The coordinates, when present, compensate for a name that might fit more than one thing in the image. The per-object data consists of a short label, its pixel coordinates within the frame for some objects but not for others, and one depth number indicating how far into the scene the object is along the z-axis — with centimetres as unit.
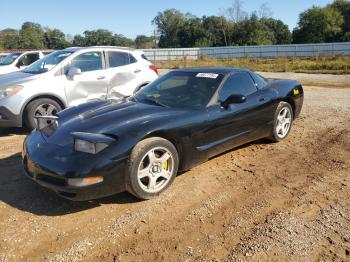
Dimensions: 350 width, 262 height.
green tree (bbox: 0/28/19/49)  7025
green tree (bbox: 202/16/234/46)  7512
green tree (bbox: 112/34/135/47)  7825
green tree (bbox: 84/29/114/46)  7388
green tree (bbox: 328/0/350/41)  6541
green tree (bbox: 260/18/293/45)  7175
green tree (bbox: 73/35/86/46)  7495
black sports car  371
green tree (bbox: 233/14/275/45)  6666
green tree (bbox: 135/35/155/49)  10550
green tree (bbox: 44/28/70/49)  7471
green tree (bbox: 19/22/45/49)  7024
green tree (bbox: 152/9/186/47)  8525
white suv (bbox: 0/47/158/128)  684
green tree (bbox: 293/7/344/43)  6425
